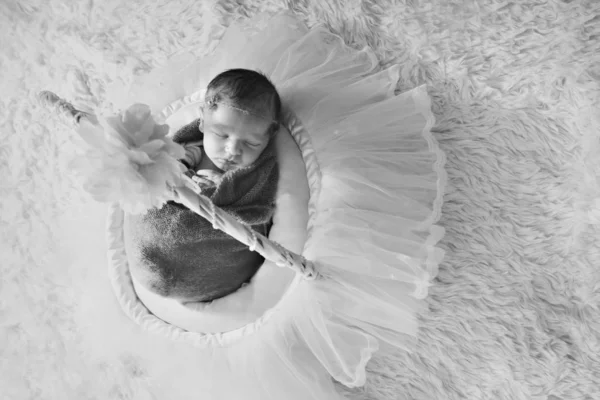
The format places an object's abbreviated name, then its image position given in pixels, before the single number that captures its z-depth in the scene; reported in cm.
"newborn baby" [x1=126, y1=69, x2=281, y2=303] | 99
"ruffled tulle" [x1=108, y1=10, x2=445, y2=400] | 102
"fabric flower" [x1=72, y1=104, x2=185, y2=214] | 67
